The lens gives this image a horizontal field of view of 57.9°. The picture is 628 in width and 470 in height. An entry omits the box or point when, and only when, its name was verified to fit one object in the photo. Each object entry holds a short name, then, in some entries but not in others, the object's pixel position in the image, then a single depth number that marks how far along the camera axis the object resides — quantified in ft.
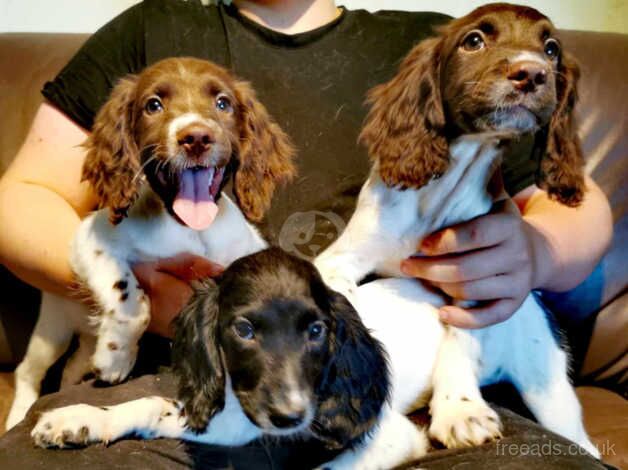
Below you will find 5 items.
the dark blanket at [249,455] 1.08
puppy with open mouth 1.31
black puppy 1.06
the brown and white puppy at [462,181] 1.21
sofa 1.84
